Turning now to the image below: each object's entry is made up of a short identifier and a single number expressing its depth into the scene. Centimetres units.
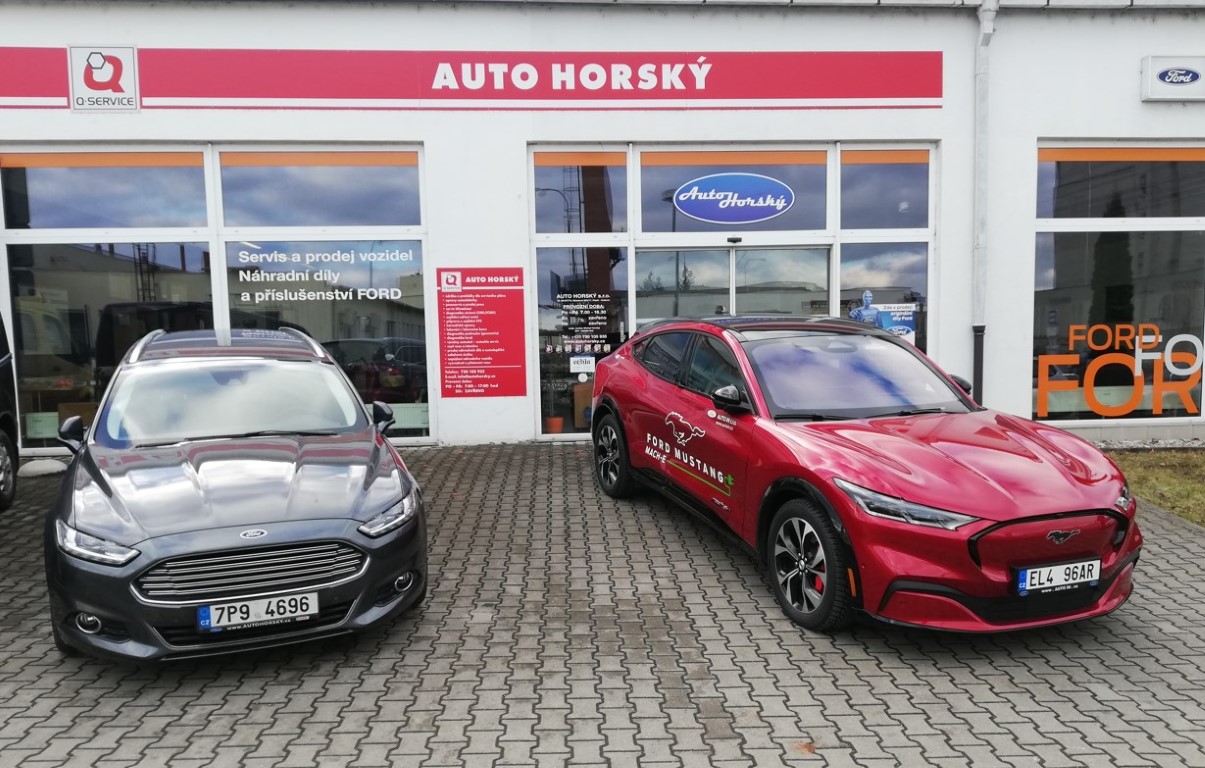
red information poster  895
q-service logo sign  836
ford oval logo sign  918
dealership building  859
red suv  348
